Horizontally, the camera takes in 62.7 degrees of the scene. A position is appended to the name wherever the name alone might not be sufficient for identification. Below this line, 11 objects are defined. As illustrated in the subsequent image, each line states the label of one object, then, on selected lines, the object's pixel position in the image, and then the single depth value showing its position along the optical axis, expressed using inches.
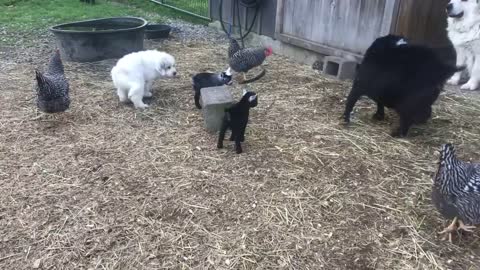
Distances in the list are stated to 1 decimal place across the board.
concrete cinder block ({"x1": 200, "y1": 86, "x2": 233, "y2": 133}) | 164.2
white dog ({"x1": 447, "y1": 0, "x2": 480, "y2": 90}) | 208.2
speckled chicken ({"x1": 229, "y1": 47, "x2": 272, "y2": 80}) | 219.6
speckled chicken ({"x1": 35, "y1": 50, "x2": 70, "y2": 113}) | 165.4
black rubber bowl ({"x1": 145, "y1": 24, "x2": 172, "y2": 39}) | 322.3
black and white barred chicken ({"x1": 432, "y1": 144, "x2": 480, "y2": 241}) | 105.0
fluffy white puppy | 183.6
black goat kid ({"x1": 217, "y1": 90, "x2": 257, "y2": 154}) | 147.5
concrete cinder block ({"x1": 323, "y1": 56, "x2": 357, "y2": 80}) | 230.4
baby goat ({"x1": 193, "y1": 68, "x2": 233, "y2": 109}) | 192.1
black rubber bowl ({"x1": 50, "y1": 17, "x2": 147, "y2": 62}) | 247.1
